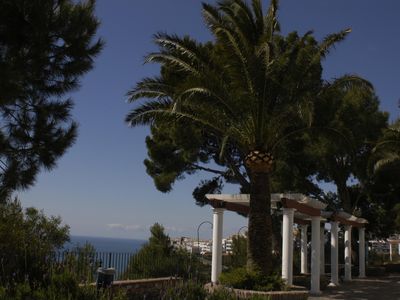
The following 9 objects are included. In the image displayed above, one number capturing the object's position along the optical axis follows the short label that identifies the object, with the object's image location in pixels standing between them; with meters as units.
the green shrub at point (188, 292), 7.80
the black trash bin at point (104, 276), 9.37
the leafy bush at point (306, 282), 19.17
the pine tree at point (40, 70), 10.49
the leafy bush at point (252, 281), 12.88
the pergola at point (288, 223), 15.77
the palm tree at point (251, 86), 13.36
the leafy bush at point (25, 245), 8.69
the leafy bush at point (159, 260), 17.62
